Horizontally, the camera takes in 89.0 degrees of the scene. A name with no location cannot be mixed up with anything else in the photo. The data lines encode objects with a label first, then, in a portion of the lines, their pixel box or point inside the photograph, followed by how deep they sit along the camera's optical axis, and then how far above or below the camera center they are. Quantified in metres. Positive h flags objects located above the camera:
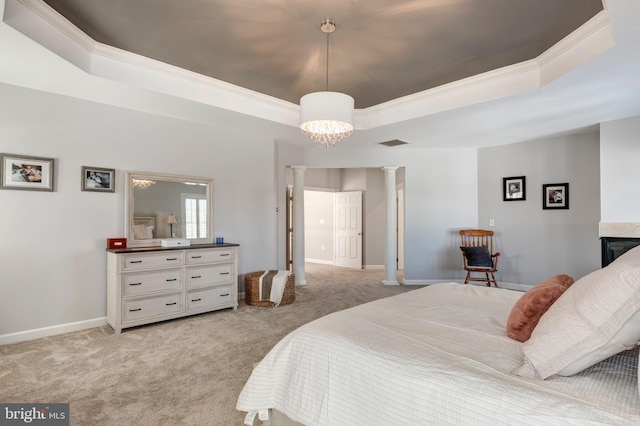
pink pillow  1.46 -0.45
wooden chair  4.95 -0.69
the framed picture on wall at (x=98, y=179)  3.43 +0.38
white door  7.64 -0.34
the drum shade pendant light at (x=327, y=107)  2.60 +0.87
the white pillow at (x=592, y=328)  1.06 -0.39
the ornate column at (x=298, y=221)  5.77 -0.12
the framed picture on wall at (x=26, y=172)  3.02 +0.40
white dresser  3.28 -0.75
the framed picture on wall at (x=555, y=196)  4.87 +0.28
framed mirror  3.73 +0.07
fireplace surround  3.79 -0.38
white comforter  0.98 -0.57
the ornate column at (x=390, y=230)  5.84 -0.30
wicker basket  4.29 -1.03
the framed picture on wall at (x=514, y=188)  5.26 +0.42
